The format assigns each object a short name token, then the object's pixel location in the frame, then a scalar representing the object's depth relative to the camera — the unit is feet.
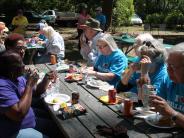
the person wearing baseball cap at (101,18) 25.82
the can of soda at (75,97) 7.09
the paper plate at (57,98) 7.28
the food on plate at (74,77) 9.10
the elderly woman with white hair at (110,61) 9.36
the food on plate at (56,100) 7.23
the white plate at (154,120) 5.57
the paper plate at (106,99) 7.09
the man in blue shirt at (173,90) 5.11
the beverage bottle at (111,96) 6.97
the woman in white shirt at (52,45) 14.59
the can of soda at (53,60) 11.69
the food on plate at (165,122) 5.59
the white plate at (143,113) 6.08
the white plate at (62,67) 10.59
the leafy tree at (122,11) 43.71
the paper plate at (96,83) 8.40
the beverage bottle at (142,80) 6.25
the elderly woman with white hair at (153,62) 7.37
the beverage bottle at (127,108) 6.19
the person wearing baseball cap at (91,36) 12.63
